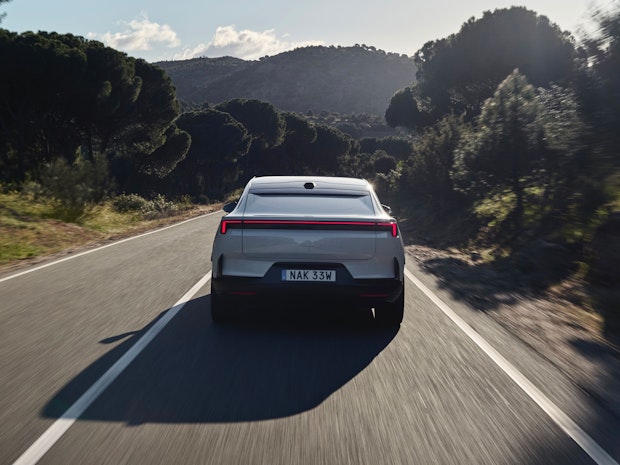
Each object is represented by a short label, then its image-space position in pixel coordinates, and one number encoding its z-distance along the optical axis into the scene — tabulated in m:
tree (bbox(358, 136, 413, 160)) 94.31
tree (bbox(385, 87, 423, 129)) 45.00
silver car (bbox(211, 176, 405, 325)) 6.04
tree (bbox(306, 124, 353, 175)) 76.12
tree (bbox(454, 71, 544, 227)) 14.66
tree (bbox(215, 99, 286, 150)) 60.31
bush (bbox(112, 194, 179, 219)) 27.67
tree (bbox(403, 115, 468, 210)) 22.33
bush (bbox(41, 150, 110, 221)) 20.08
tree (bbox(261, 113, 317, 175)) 70.88
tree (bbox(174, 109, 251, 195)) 51.01
